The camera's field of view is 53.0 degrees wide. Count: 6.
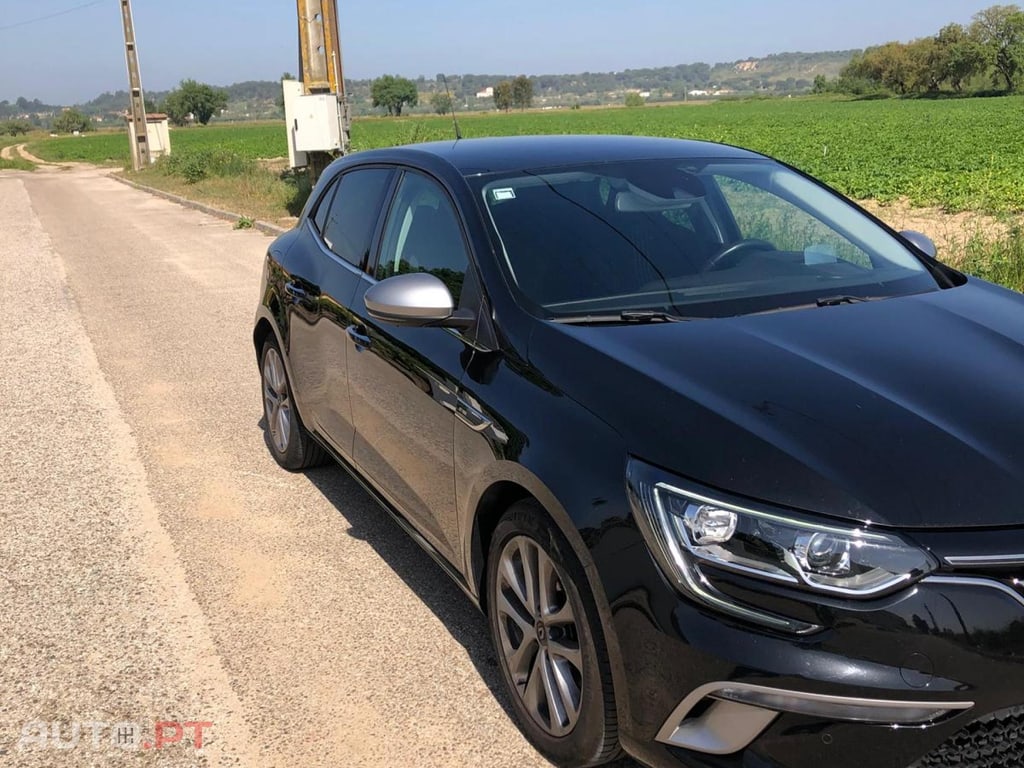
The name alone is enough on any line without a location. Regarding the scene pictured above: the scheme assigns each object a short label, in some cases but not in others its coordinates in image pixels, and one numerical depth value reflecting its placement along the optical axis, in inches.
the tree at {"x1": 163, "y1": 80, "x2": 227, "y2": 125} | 4921.3
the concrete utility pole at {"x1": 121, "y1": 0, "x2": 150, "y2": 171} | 1451.8
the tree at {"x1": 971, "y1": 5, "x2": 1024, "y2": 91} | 4328.2
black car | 81.7
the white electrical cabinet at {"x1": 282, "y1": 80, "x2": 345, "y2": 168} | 658.2
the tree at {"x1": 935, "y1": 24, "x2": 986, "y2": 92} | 4375.0
